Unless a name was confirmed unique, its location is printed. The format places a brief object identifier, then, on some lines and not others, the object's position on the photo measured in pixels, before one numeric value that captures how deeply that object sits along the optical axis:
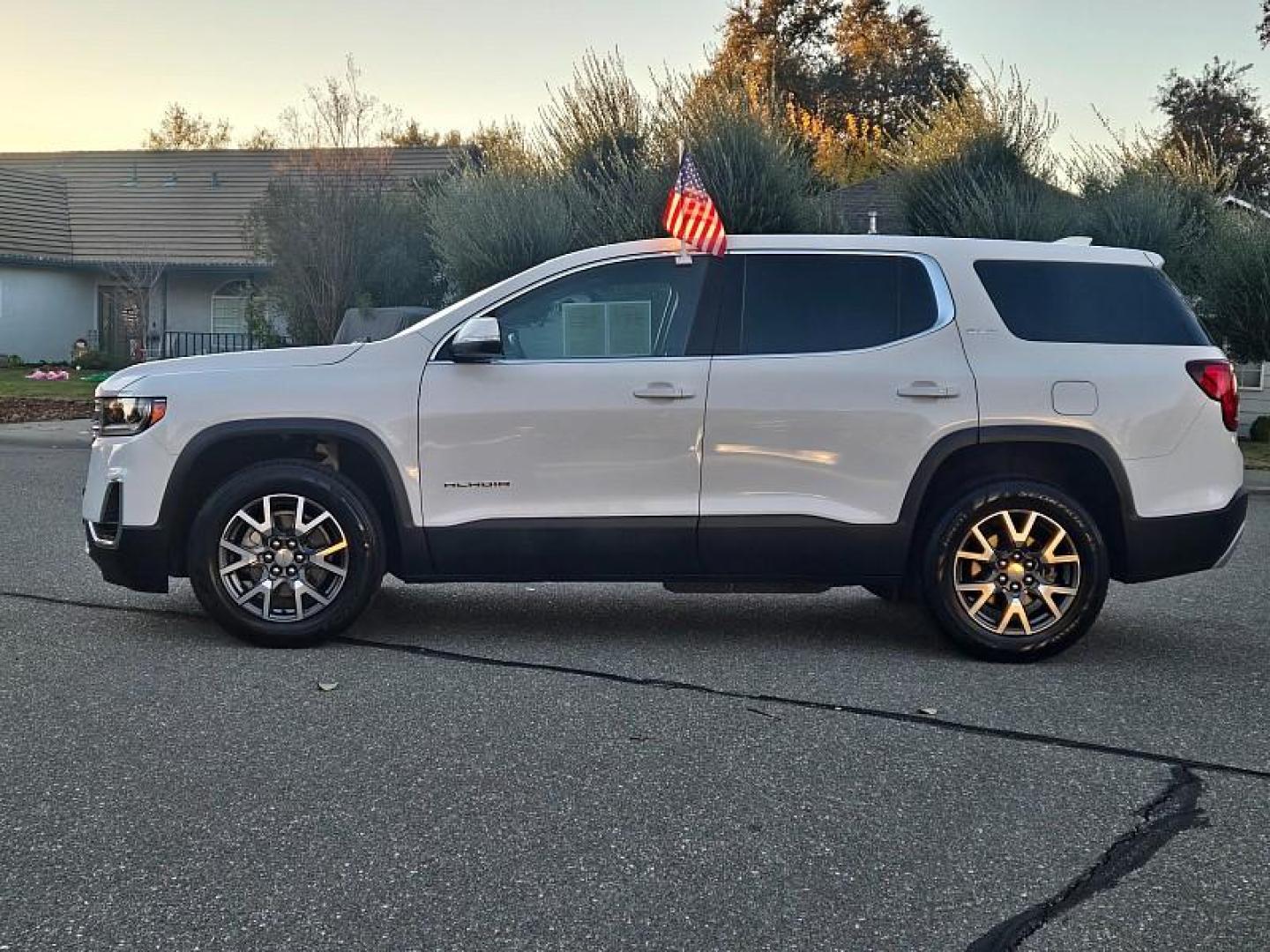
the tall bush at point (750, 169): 19.66
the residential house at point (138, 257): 34.19
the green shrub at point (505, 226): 20.41
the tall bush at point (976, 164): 20.42
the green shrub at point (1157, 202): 19.84
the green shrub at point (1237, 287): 19.55
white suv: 6.18
